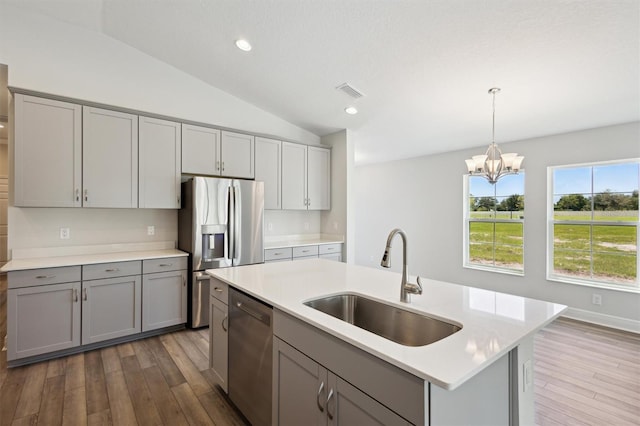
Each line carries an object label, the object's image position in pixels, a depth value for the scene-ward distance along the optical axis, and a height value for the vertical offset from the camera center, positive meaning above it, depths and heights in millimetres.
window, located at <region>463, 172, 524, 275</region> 4461 -154
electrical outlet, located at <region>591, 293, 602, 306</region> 3670 -1031
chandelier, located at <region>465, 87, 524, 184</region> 2873 +485
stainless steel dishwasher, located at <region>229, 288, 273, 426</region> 1685 -873
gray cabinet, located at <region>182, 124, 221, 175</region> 3643 +781
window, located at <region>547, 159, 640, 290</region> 3580 -112
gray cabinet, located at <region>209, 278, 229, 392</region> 2126 -890
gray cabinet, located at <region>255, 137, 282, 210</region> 4270 +641
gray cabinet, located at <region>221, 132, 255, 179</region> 3955 +786
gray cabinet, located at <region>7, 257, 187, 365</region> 2594 -881
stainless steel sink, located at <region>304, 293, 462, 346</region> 1396 -555
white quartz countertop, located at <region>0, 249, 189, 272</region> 2625 -463
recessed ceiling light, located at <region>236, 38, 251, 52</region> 3017 +1721
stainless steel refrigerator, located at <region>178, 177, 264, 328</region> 3453 -186
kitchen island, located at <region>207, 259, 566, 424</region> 938 -476
